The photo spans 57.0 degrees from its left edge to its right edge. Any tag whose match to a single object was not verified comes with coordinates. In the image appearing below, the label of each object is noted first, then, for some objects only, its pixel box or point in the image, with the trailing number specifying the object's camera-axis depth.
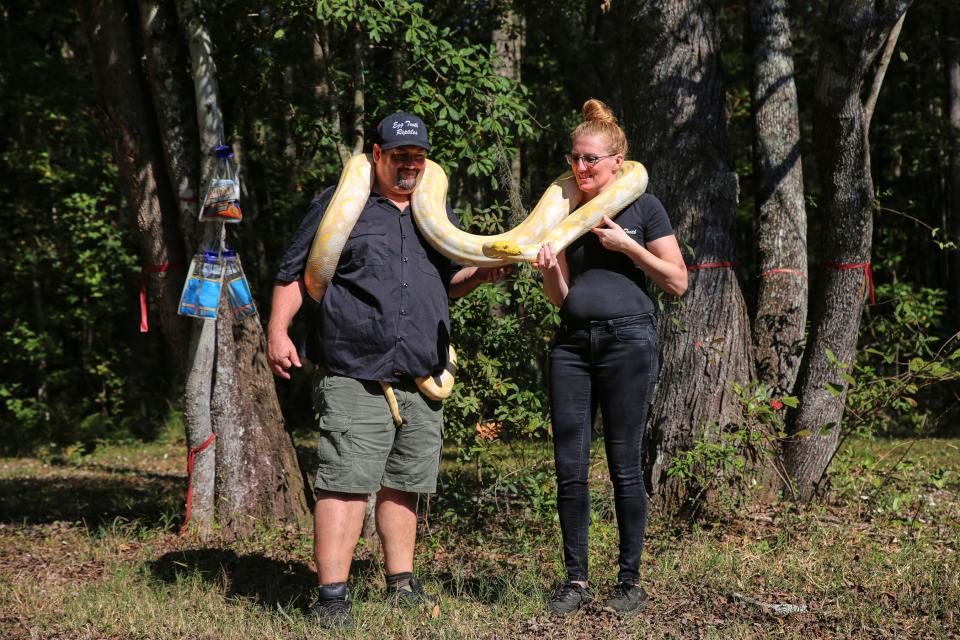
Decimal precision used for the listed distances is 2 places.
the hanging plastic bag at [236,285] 6.00
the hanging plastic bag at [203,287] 5.80
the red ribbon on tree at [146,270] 6.30
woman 4.06
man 4.02
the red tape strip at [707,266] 6.08
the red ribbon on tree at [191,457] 6.11
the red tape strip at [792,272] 6.48
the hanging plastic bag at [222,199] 5.80
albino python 4.06
